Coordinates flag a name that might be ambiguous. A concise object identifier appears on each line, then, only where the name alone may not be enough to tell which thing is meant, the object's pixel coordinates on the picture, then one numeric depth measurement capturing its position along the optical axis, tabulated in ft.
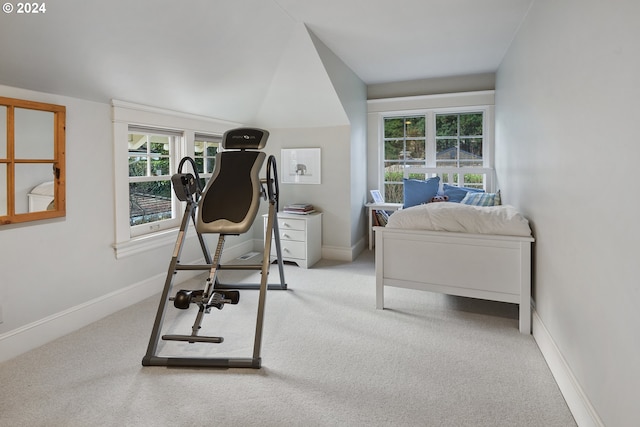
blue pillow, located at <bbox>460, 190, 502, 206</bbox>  12.45
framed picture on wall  14.93
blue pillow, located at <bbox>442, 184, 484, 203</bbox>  14.10
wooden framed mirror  7.06
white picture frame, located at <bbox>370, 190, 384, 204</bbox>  16.51
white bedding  8.24
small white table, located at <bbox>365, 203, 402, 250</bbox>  15.70
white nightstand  13.50
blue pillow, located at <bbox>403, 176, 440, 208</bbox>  14.49
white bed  8.13
